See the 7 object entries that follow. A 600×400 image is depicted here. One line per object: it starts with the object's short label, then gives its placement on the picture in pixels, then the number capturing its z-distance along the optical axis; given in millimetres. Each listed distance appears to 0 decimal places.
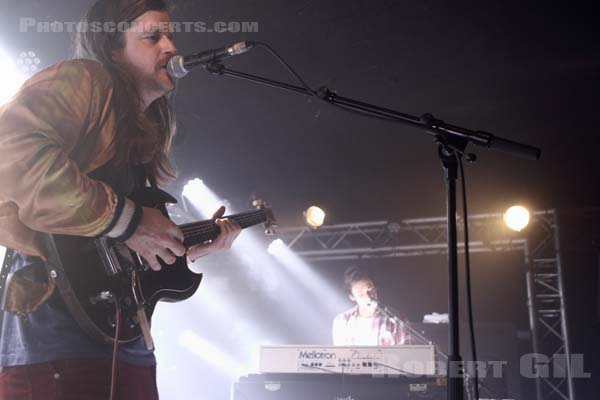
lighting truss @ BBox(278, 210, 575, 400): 7164
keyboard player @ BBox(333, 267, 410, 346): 6516
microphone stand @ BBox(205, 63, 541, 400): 1722
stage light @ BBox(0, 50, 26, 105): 5582
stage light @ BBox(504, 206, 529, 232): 7168
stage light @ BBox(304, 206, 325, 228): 8102
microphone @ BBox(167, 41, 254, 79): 1990
